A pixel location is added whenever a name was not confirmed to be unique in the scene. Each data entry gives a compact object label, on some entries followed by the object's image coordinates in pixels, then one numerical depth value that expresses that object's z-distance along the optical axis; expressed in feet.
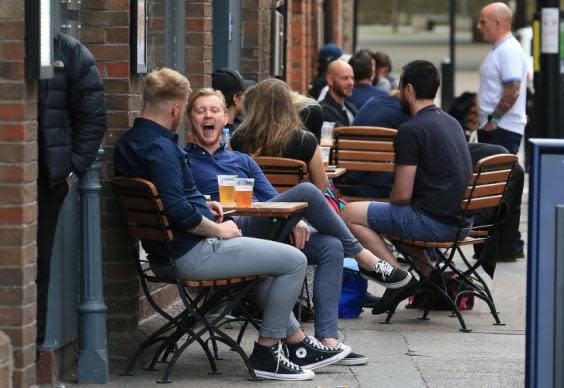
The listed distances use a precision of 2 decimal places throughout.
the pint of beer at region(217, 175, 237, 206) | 44.37
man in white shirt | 72.02
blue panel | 30.55
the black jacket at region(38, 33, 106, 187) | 38.55
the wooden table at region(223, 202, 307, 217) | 43.47
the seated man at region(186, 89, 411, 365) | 45.34
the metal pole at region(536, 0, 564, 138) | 85.20
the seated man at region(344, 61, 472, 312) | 52.39
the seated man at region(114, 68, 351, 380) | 41.09
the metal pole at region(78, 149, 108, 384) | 41.42
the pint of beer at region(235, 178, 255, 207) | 44.14
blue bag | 54.85
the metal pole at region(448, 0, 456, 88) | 159.50
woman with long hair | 51.52
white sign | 85.10
